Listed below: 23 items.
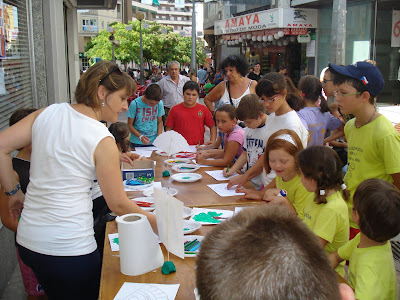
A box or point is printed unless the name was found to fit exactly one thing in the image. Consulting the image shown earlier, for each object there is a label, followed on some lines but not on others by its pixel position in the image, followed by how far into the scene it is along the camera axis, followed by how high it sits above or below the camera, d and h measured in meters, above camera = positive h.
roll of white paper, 1.87 -0.75
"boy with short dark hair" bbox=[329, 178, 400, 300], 1.79 -0.70
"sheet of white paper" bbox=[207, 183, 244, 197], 3.26 -0.89
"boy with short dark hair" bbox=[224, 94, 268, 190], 3.54 -0.46
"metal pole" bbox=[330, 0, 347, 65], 10.20 +1.15
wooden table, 1.79 -0.91
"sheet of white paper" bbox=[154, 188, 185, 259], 1.77 -0.63
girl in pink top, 4.14 -0.58
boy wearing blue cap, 2.47 -0.30
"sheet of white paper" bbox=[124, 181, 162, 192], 3.39 -0.88
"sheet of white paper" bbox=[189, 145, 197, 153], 5.10 -0.85
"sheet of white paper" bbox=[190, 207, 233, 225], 2.61 -0.88
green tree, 31.48 +2.71
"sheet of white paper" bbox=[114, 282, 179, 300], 1.74 -0.90
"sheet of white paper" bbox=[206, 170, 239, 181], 3.78 -0.89
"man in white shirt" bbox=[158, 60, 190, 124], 7.62 -0.13
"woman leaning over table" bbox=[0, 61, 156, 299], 1.86 -0.45
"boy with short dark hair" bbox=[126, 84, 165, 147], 5.34 -0.51
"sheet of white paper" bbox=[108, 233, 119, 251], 2.24 -0.90
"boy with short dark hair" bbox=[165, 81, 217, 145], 5.31 -0.48
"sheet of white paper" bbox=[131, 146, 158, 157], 4.85 -0.86
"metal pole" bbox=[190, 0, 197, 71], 24.03 +2.16
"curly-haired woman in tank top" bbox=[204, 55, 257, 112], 5.15 -0.01
